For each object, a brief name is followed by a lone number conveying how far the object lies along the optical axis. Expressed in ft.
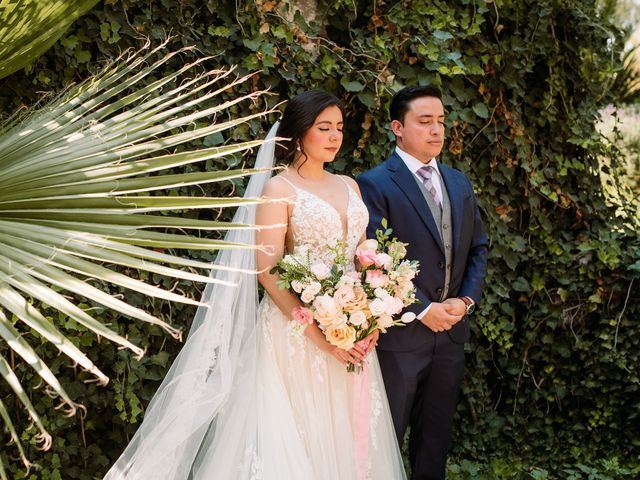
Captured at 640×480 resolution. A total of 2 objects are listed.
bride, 8.96
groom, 10.48
